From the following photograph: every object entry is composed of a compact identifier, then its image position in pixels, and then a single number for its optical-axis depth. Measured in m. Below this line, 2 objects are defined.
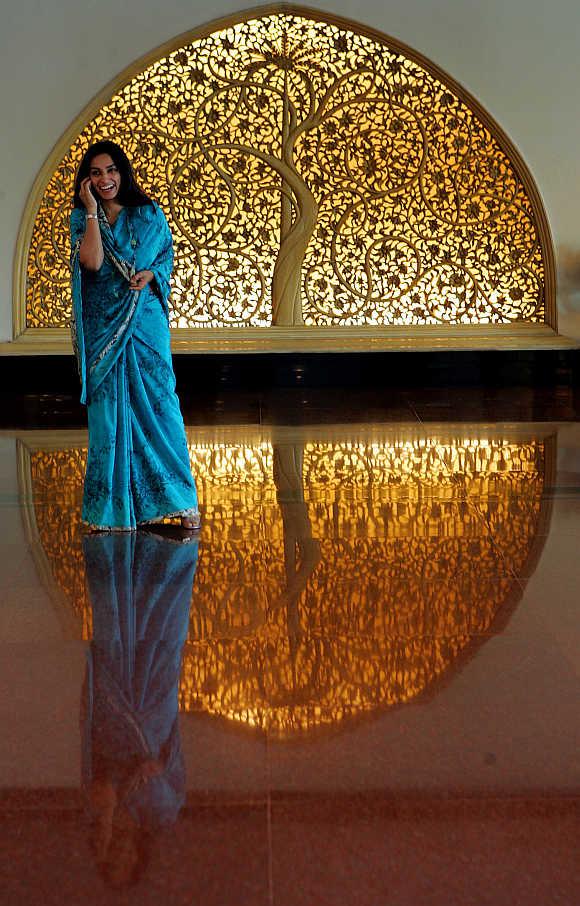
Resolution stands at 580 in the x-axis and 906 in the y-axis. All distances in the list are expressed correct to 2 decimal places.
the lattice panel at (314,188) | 7.30
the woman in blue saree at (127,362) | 3.71
